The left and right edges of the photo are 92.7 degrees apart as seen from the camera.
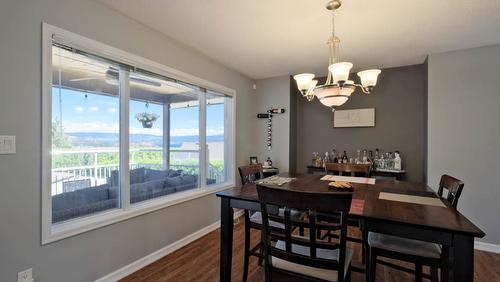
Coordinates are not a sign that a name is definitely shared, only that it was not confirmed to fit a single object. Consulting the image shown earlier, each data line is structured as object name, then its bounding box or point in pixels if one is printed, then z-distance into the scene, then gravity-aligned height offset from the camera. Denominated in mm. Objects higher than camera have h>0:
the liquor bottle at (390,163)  3607 -352
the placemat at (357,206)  1456 -439
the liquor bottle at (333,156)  4062 -283
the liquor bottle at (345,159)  3920 -320
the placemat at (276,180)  2277 -414
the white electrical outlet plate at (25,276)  1558 -913
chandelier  1800 +468
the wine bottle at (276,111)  4121 +493
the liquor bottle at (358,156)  3899 -269
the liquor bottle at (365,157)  3729 -277
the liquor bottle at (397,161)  3521 -321
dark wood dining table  1232 -456
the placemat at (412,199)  1679 -441
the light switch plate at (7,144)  1492 -40
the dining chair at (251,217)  2059 -715
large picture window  1823 +26
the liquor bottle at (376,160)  3631 -316
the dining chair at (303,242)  1230 -579
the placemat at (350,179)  2422 -419
